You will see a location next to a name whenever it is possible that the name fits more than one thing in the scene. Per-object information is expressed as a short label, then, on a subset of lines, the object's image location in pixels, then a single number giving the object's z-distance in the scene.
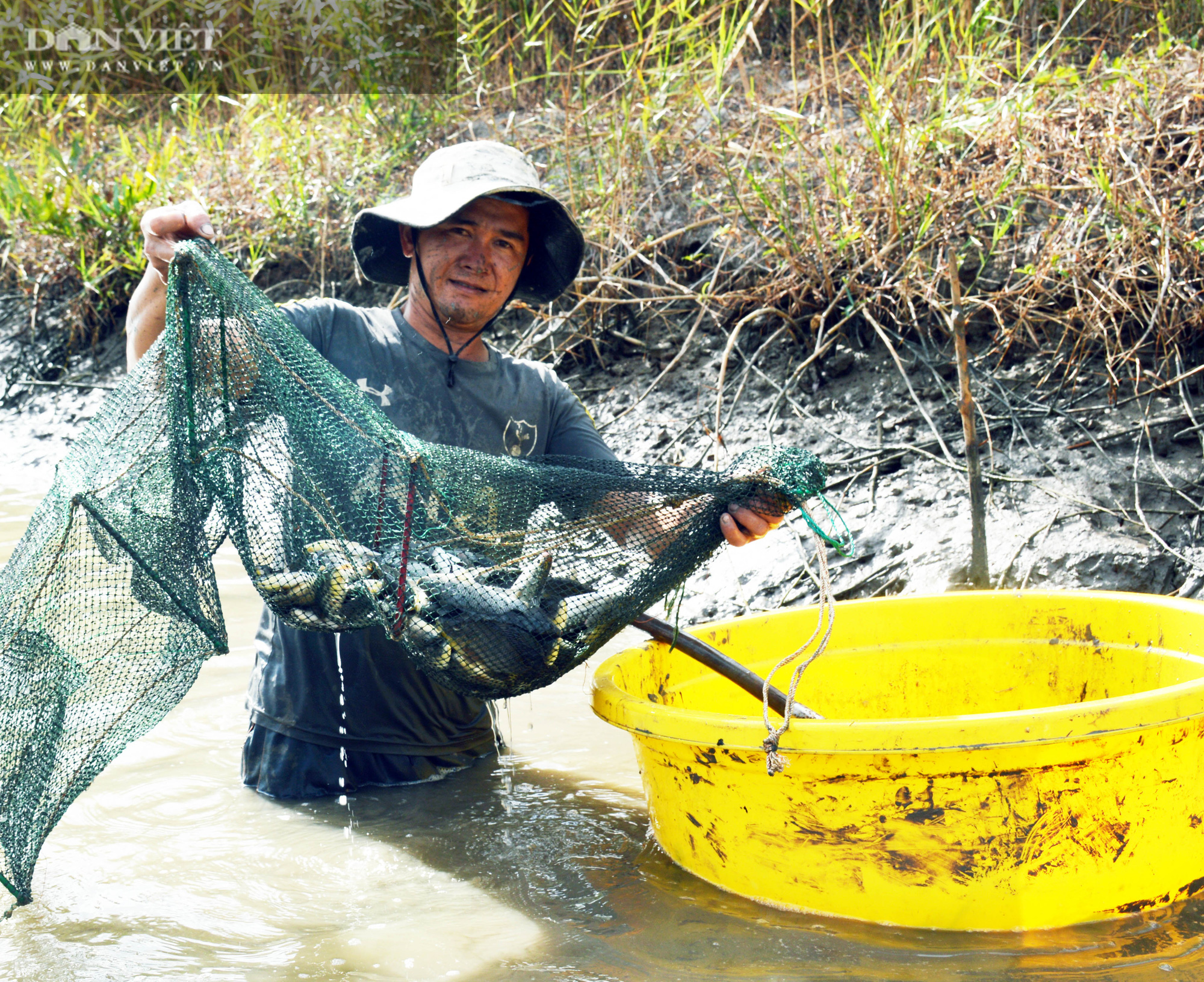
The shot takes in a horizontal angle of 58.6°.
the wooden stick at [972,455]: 2.90
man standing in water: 2.40
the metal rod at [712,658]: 2.08
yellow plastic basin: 1.67
